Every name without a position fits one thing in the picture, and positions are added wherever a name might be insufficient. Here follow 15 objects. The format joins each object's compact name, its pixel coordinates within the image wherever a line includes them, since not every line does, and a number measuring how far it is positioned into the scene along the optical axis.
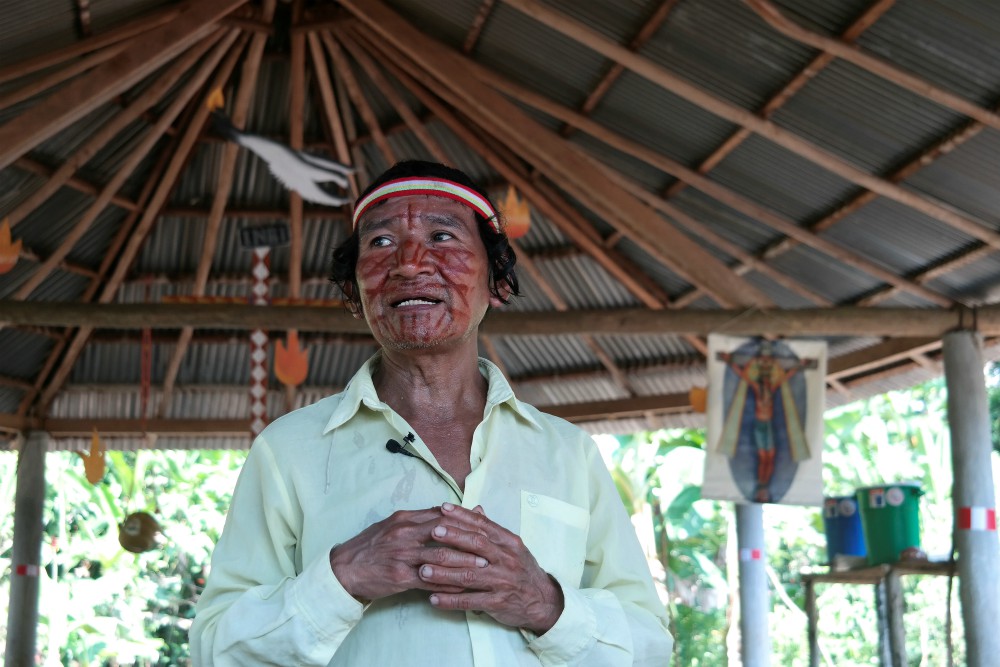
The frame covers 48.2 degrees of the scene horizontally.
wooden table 6.21
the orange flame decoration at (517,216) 6.38
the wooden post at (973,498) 6.54
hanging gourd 9.92
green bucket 6.57
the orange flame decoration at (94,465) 9.06
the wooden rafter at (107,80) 5.86
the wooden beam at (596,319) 7.06
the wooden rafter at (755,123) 5.97
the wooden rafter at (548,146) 6.52
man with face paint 1.42
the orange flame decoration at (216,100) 6.63
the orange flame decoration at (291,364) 8.25
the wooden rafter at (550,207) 7.83
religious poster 7.16
